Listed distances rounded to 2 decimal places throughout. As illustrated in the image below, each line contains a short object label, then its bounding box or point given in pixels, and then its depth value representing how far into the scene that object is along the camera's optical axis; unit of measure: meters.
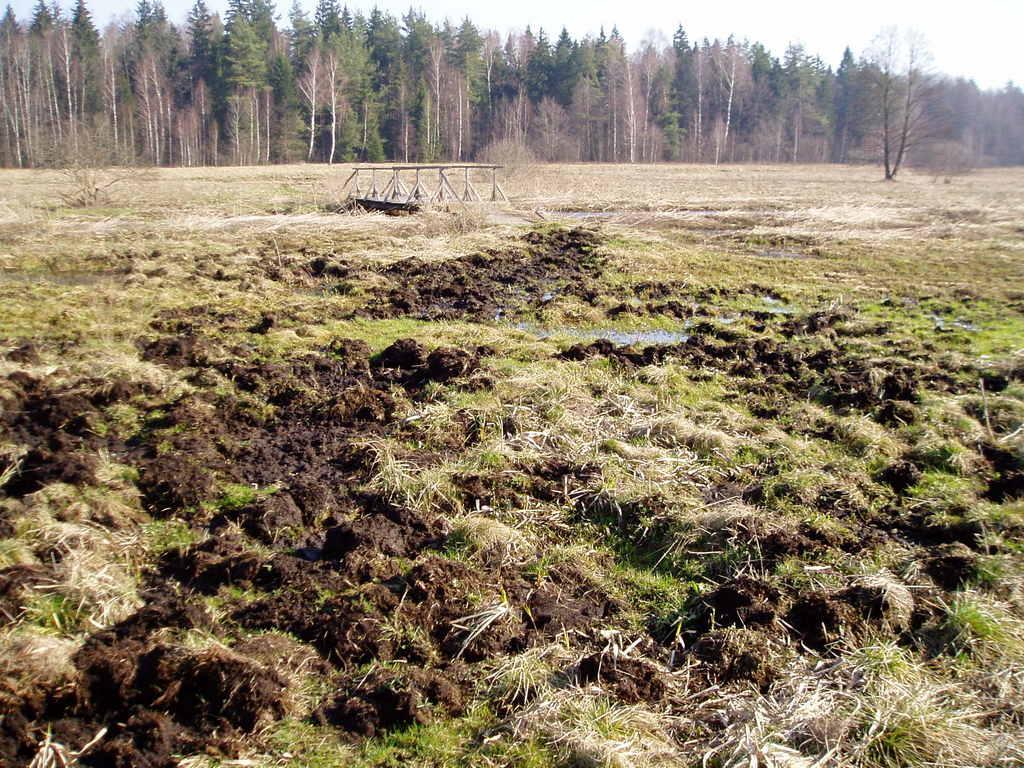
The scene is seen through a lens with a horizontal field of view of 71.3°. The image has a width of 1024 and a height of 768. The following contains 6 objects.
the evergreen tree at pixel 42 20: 66.06
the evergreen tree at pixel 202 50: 64.88
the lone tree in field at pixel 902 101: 48.66
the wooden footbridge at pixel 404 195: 25.08
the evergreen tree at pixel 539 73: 74.12
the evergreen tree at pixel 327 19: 72.94
